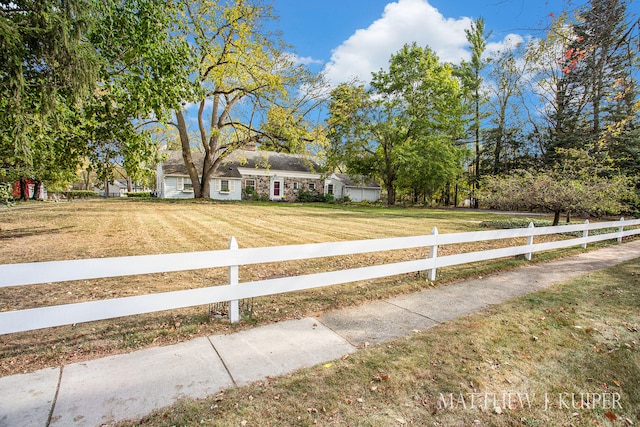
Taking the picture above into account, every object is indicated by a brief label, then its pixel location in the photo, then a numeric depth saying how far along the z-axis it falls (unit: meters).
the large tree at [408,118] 28.47
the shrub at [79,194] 32.22
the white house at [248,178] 30.62
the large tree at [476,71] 35.66
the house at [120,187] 61.16
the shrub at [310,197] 35.91
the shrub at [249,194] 33.66
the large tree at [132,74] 6.80
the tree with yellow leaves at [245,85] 18.83
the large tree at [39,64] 4.93
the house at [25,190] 25.66
